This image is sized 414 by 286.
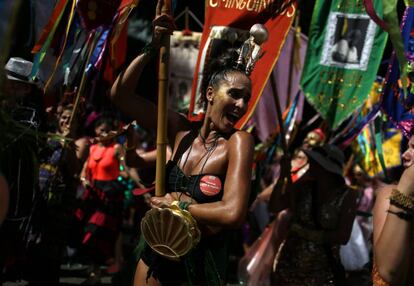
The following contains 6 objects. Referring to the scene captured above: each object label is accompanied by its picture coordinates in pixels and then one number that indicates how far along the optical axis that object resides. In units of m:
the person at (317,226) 4.98
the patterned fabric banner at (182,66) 8.69
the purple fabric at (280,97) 7.73
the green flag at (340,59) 5.88
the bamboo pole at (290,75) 6.26
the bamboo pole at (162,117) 3.39
